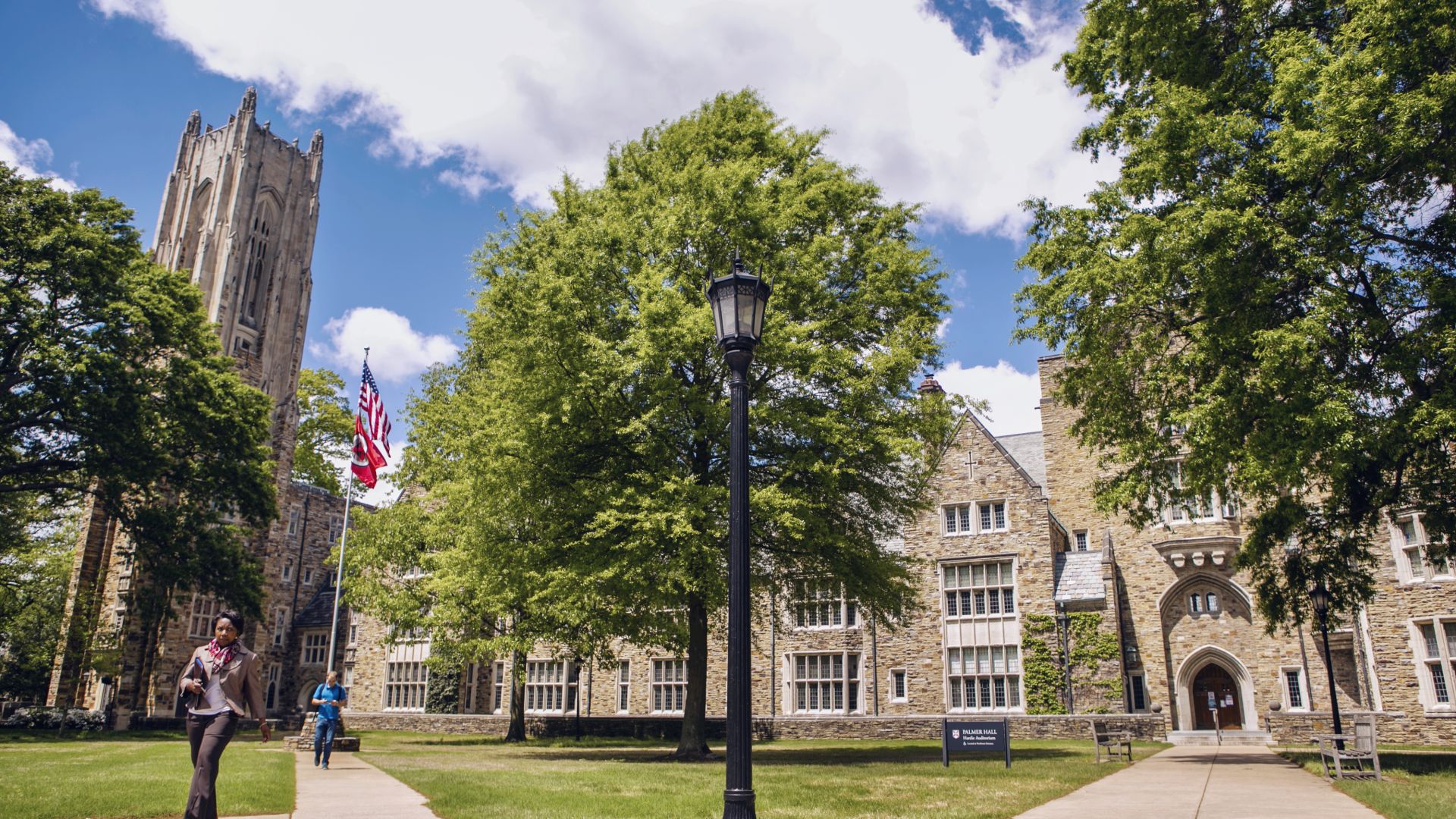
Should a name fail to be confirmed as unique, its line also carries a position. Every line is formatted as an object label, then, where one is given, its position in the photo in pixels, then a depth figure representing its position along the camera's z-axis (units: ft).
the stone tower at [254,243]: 215.51
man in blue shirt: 53.06
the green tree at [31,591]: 126.52
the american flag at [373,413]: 100.94
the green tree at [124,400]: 99.40
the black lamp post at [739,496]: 22.02
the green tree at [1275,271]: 46.93
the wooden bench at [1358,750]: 46.34
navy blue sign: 54.49
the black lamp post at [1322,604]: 62.28
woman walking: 23.89
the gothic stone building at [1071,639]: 93.25
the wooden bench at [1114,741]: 61.36
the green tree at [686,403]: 59.41
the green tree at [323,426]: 201.98
